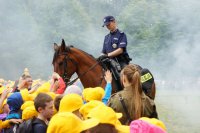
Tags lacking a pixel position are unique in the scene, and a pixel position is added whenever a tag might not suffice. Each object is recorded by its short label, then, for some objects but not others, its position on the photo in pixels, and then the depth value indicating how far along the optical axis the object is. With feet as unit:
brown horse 25.90
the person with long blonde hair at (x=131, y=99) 13.65
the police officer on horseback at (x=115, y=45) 26.07
